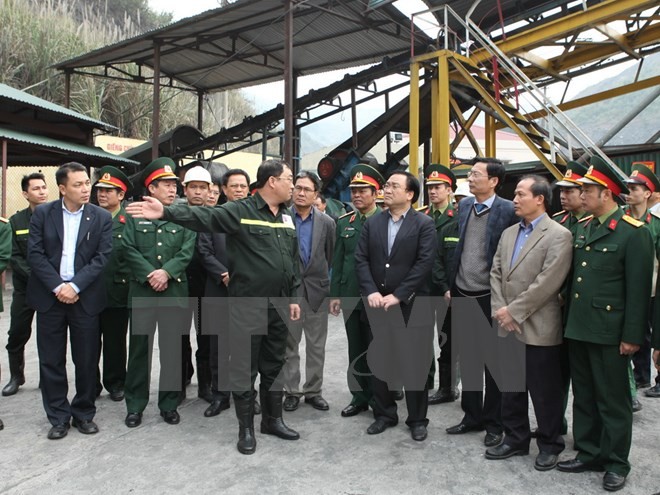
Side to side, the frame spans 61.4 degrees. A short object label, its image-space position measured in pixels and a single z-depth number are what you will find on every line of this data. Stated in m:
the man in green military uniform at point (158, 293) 4.08
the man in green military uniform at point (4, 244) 4.09
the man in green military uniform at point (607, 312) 3.04
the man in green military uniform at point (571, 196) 3.79
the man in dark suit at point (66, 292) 3.85
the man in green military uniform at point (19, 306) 4.86
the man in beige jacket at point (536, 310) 3.30
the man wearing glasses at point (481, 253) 3.81
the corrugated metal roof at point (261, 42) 10.36
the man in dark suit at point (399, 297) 3.89
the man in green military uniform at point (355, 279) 4.33
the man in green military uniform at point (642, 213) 4.35
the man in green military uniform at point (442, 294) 4.52
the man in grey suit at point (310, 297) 4.53
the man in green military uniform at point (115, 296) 4.57
